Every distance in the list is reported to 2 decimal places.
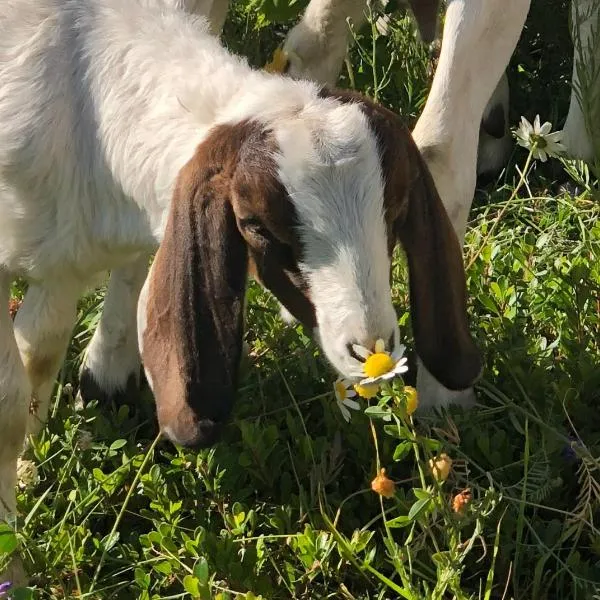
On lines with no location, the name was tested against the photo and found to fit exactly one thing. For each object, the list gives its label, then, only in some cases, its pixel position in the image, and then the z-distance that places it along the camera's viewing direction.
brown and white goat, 2.14
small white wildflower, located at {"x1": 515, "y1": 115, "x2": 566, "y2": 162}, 3.09
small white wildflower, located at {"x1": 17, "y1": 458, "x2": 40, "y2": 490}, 2.88
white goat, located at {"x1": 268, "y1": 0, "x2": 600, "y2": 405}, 3.01
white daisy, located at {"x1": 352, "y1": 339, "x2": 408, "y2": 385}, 1.97
